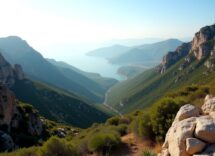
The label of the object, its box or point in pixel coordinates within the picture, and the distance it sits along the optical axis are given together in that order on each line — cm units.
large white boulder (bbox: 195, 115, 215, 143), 487
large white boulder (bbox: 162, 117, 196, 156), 503
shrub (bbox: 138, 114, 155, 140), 984
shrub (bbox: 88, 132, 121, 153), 937
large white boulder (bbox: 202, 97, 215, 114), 654
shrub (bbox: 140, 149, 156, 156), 606
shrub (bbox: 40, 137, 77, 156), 875
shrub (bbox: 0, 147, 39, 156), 940
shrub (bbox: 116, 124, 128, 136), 1368
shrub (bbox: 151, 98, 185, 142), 890
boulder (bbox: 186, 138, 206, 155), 485
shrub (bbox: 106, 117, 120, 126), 2015
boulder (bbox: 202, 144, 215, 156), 468
